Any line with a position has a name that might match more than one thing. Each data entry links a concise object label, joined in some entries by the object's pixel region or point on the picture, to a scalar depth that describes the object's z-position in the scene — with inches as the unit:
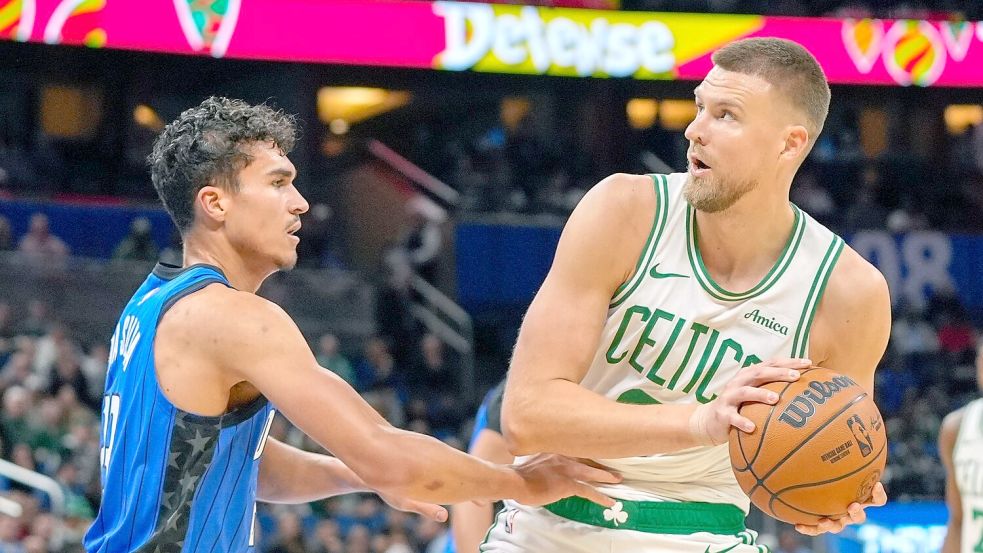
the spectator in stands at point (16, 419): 410.0
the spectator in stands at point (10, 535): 351.3
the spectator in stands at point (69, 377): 452.4
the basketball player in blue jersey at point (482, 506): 191.2
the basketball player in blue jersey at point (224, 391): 129.8
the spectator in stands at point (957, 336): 664.8
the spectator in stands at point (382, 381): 514.9
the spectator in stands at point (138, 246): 555.5
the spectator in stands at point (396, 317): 598.2
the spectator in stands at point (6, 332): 478.9
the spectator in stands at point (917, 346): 651.5
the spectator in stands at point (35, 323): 504.4
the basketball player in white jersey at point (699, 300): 139.1
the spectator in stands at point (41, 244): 543.5
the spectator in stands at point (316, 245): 622.2
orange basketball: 123.7
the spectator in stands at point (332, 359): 515.4
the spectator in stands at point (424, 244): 634.2
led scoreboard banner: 548.1
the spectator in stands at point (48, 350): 459.1
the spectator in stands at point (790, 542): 467.5
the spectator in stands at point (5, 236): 549.0
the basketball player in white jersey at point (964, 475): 249.1
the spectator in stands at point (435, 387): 550.9
